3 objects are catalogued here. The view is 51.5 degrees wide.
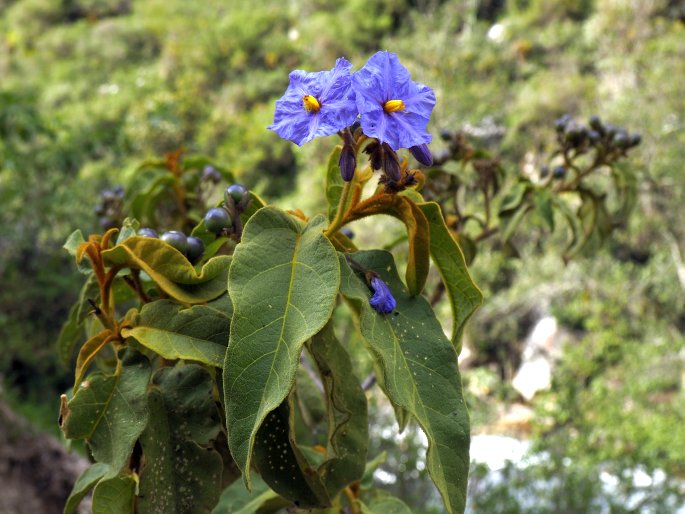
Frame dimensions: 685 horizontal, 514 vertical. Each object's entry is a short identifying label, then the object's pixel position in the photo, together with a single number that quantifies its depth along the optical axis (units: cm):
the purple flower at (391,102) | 43
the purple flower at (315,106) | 43
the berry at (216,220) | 53
